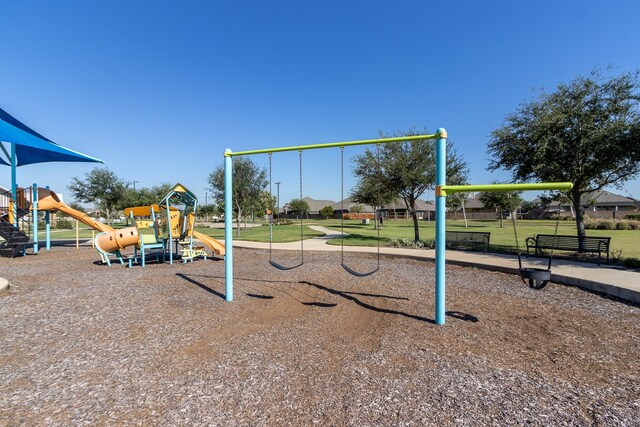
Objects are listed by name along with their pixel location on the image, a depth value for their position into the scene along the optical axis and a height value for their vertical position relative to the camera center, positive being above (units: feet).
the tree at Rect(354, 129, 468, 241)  52.03 +6.97
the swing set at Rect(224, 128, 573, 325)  14.65 +0.95
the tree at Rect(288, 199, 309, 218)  248.44 +4.90
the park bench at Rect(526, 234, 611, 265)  30.42 -3.29
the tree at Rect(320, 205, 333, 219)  255.91 -0.55
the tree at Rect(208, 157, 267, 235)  90.79 +8.35
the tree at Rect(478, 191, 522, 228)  130.00 +4.58
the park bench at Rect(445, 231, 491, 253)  40.73 -3.64
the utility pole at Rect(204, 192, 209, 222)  230.89 +1.53
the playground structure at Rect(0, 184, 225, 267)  34.30 -2.30
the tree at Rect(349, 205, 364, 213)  169.84 +1.38
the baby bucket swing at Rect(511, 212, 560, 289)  16.87 -3.41
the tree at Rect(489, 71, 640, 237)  33.24 +7.62
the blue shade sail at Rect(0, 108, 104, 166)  48.46 +9.40
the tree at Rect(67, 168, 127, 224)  124.67 +9.08
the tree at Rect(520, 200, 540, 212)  160.93 +3.25
